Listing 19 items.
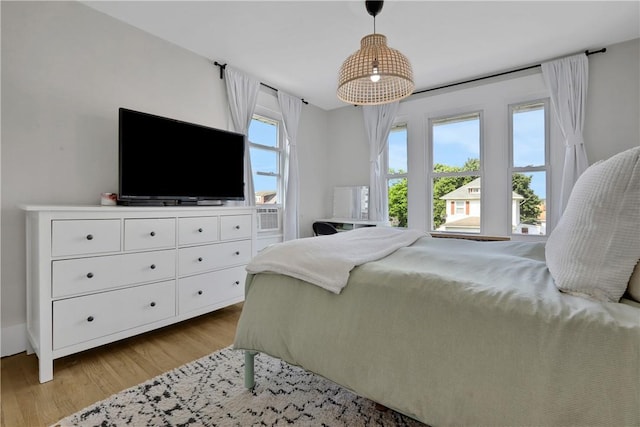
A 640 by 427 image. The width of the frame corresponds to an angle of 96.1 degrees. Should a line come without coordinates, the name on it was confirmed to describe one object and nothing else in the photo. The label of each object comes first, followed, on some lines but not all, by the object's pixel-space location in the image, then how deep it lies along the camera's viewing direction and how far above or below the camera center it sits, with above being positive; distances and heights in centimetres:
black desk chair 383 -24
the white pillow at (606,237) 82 -8
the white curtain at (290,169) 386 +57
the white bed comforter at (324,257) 117 -21
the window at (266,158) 369 +70
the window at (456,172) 366 +51
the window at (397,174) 416 +54
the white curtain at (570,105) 293 +110
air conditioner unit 370 -11
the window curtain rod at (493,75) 291 +162
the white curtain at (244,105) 319 +120
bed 71 -37
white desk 385 -17
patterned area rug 129 -94
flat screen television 217 +42
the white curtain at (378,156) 412 +79
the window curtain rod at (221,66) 310 +157
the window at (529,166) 328 +52
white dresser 163 -41
